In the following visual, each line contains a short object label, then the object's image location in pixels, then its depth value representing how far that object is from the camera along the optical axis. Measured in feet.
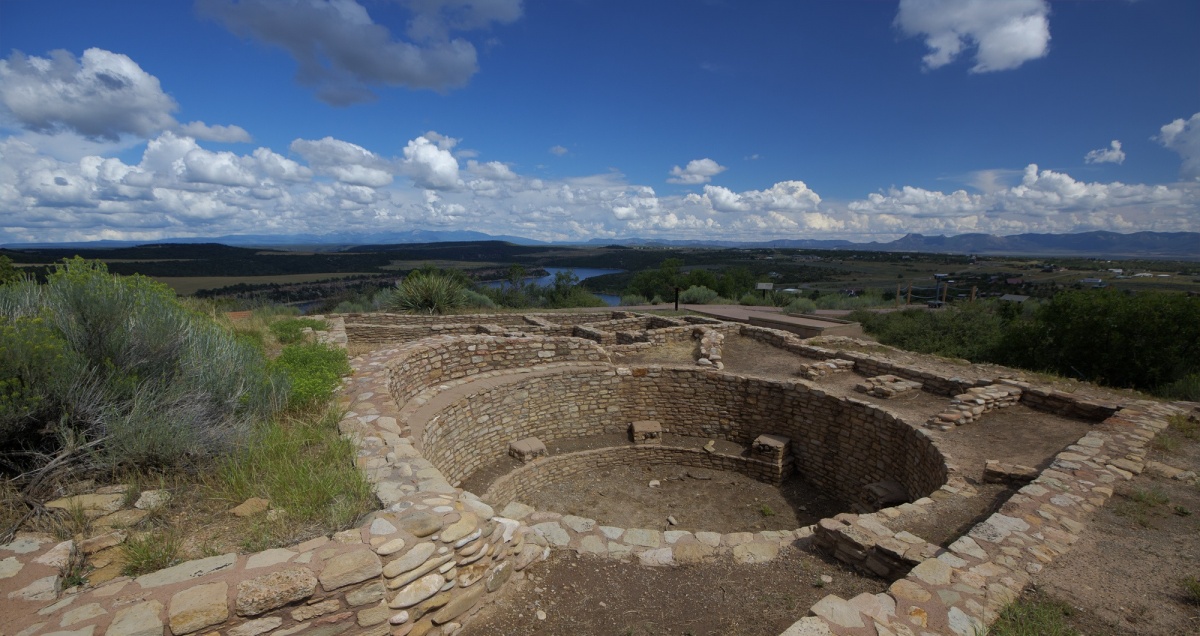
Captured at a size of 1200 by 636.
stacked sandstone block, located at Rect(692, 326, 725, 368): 33.49
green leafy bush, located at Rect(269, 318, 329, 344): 30.53
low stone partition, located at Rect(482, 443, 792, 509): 26.00
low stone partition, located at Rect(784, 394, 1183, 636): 10.23
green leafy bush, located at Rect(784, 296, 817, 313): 69.41
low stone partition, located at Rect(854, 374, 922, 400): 27.94
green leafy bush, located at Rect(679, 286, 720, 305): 81.35
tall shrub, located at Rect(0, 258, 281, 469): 10.91
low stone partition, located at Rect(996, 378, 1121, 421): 23.25
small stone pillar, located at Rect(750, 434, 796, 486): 28.32
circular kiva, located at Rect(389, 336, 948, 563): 23.86
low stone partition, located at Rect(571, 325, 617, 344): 39.70
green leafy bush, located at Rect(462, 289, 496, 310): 60.13
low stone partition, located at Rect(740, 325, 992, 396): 27.87
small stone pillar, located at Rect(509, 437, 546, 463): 27.04
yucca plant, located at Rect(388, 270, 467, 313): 53.67
